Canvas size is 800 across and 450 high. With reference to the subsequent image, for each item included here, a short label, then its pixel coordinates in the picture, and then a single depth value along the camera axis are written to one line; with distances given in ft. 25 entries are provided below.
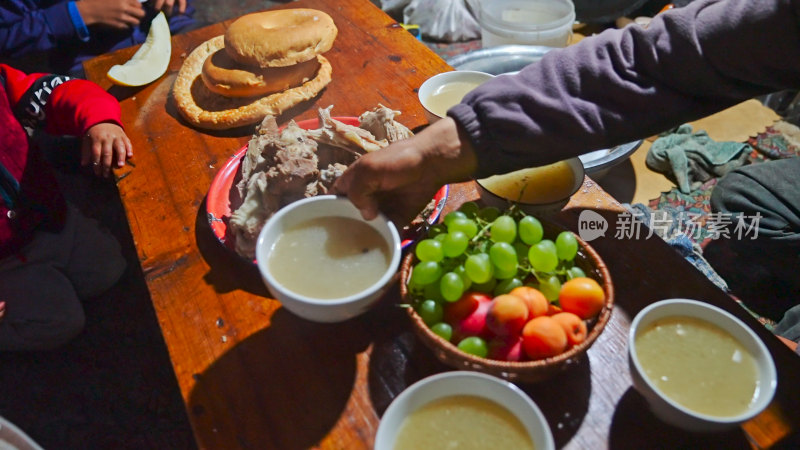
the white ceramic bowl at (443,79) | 5.11
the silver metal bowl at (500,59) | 6.81
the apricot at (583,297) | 2.93
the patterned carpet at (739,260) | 6.51
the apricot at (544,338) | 2.77
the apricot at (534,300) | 2.94
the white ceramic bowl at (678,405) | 2.59
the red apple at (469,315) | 3.02
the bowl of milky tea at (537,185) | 3.99
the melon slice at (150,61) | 5.77
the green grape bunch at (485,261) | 3.05
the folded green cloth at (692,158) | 8.07
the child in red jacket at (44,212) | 5.28
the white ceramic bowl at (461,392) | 2.52
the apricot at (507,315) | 2.84
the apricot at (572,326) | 2.84
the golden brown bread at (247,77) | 5.26
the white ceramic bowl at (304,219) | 2.71
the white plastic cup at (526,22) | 7.47
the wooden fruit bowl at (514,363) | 2.72
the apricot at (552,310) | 3.05
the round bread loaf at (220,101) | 5.17
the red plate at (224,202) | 3.99
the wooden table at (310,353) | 3.01
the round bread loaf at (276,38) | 5.23
